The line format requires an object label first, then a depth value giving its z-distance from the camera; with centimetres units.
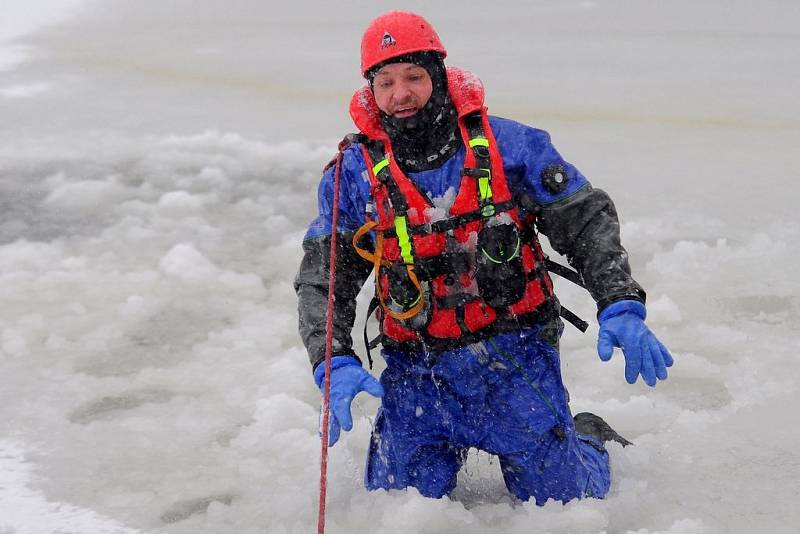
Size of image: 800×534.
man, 538
